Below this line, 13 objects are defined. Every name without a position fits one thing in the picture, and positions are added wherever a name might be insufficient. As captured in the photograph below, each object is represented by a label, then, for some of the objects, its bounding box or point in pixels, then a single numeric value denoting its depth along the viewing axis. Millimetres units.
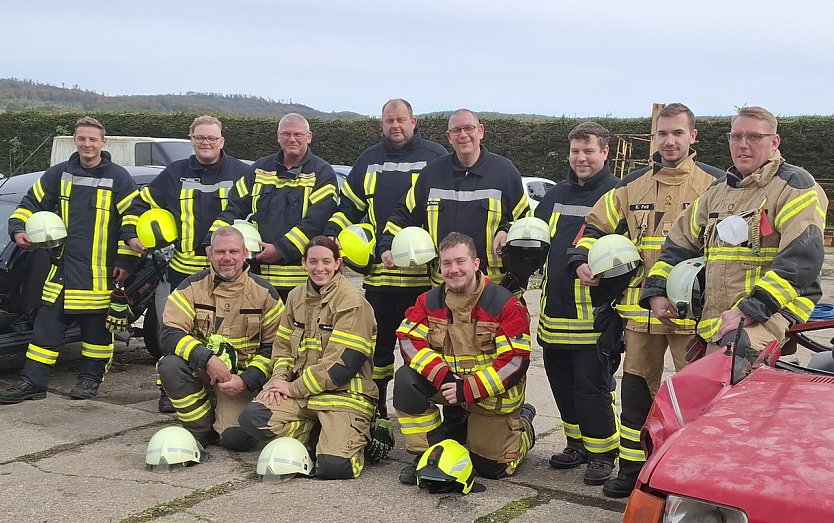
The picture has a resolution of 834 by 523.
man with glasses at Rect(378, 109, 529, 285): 5508
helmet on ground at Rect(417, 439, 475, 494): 4602
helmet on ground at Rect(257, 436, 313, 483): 4852
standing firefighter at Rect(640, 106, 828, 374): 3785
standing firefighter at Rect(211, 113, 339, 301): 6121
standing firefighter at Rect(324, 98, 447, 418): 5879
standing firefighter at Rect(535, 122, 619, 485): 4980
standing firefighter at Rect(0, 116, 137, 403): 6668
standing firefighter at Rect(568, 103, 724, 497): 4586
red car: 2342
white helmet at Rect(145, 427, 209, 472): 5039
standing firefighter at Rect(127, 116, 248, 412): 6508
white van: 15398
